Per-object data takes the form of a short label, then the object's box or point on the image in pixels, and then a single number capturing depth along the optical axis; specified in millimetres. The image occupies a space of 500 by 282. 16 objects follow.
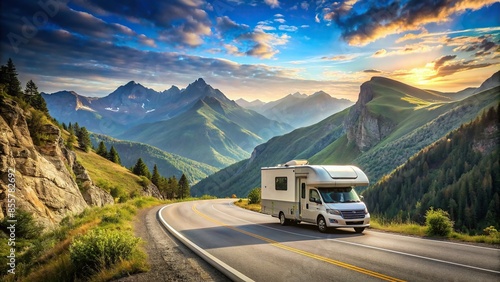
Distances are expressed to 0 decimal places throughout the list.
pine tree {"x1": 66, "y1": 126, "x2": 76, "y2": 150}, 67988
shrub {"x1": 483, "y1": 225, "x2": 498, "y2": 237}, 14491
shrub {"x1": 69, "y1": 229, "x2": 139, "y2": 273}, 9547
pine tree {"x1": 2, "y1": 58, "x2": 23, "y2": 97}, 49144
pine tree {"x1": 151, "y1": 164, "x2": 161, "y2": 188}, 104750
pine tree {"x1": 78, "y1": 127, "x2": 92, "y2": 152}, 89300
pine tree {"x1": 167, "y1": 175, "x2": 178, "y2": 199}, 110169
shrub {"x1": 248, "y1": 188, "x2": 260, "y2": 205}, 41553
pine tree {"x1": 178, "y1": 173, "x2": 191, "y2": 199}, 112400
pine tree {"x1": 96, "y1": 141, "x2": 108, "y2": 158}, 101712
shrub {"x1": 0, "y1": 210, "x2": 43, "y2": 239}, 21766
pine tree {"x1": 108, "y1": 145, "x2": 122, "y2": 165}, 102000
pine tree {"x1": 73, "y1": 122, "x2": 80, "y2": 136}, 97531
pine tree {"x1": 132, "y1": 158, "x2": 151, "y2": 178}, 99125
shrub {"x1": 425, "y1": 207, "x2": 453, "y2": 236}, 15727
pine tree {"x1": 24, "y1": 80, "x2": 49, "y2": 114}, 72938
